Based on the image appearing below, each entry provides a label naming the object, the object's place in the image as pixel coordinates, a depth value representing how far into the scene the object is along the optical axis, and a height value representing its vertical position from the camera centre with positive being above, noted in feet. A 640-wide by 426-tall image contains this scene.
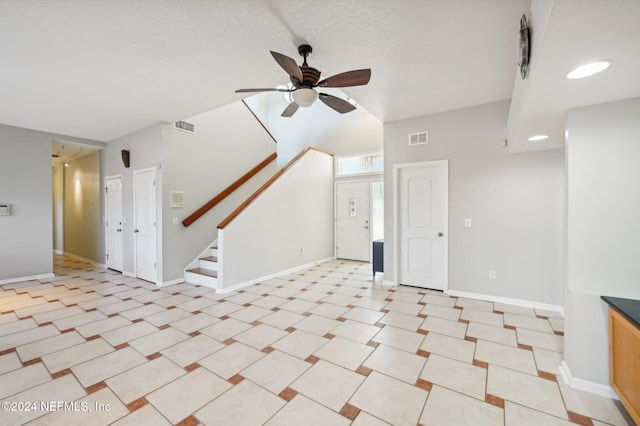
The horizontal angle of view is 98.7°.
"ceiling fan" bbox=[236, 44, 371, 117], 7.72 +3.92
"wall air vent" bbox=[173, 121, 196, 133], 15.96 +5.00
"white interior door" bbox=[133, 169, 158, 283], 16.07 -0.78
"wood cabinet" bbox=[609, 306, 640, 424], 5.31 -3.19
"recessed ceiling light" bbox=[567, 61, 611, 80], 5.18 +2.72
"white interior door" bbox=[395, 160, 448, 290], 13.87 -0.75
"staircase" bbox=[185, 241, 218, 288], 14.99 -3.54
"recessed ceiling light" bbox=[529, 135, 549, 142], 9.55 +2.52
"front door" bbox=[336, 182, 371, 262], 21.94 -0.91
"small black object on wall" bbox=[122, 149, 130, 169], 17.57 +3.47
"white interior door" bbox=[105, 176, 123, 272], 18.95 -0.71
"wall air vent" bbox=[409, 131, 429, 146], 14.12 +3.72
